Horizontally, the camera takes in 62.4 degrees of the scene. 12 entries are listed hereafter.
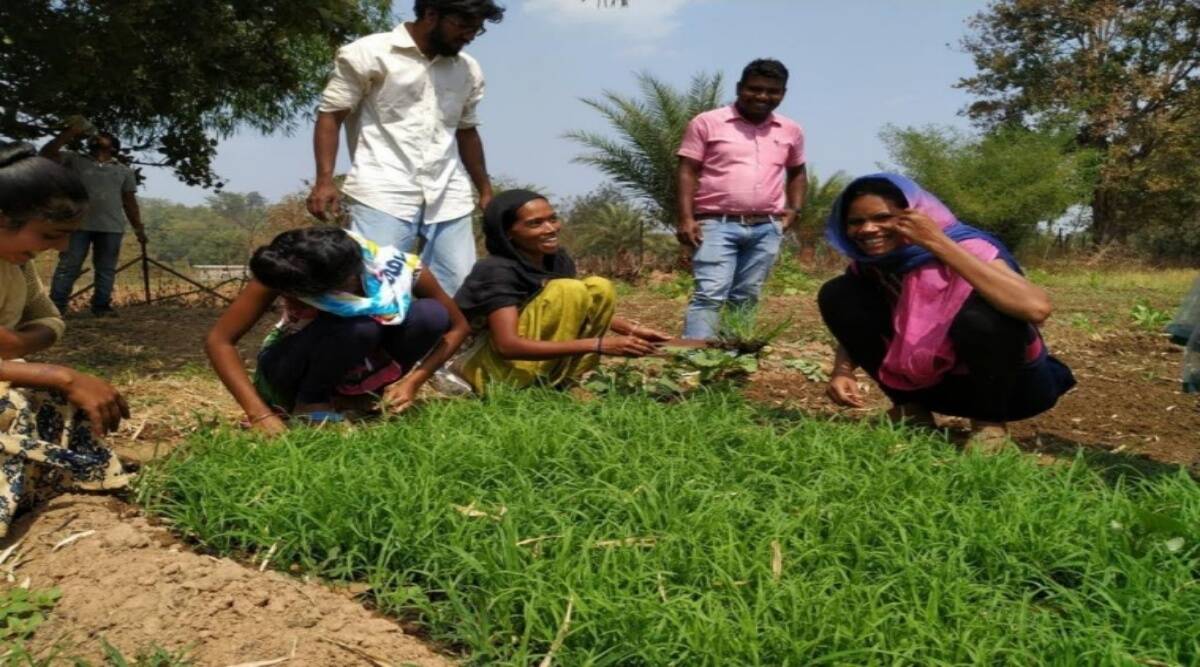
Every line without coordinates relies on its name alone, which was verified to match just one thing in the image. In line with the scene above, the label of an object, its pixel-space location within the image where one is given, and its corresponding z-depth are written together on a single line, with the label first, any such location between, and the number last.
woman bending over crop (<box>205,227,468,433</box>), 3.15
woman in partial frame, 2.42
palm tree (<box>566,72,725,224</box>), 15.39
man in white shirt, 3.84
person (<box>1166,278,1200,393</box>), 3.18
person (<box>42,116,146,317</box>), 8.01
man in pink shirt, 4.83
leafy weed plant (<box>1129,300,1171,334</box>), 7.96
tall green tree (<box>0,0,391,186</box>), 6.44
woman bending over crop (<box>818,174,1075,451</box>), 3.08
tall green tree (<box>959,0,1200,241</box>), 23.31
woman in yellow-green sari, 3.65
